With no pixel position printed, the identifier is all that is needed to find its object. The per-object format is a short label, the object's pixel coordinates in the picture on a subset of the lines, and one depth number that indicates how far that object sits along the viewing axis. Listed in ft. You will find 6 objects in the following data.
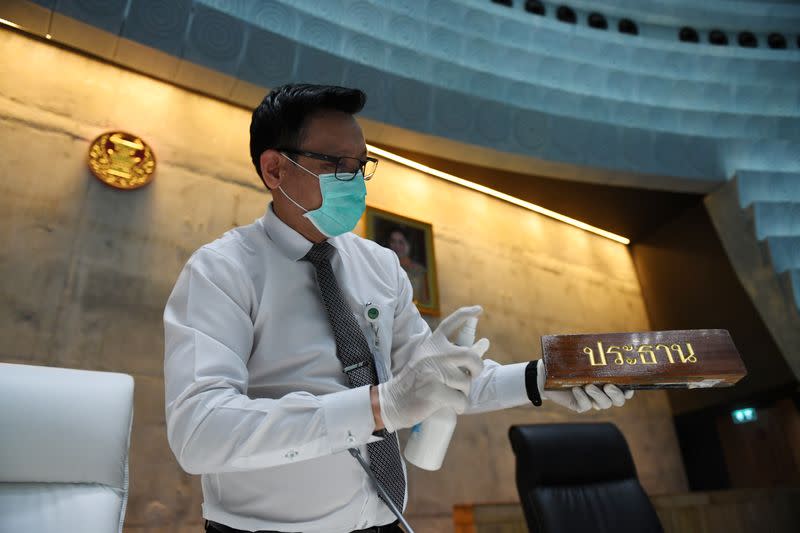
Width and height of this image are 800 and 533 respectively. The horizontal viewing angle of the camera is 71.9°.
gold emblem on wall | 9.45
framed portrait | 12.32
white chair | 3.02
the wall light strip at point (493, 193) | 13.62
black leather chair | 5.98
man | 2.65
